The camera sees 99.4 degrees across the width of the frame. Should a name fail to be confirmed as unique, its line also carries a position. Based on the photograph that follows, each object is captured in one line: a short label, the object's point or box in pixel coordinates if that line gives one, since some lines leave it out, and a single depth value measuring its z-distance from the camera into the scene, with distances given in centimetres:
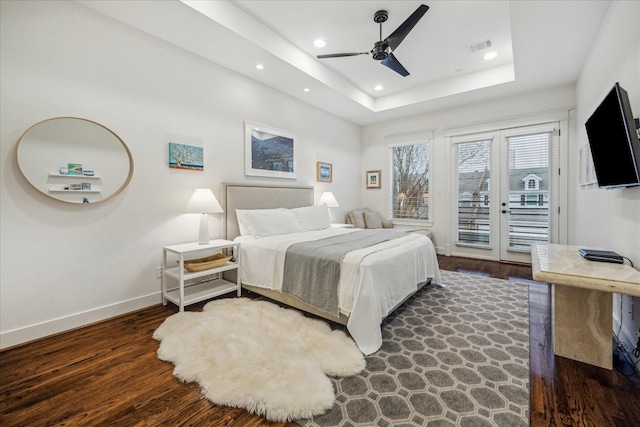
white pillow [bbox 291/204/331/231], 400
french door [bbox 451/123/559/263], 439
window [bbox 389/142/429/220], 564
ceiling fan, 251
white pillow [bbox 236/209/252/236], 341
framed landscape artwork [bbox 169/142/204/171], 306
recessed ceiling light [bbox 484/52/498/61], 378
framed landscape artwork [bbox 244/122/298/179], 389
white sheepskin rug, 152
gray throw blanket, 231
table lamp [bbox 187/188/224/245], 299
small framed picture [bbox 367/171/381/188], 622
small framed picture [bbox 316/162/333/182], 514
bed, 211
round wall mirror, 221
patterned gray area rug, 145
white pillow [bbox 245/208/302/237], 334
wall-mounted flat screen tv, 170
